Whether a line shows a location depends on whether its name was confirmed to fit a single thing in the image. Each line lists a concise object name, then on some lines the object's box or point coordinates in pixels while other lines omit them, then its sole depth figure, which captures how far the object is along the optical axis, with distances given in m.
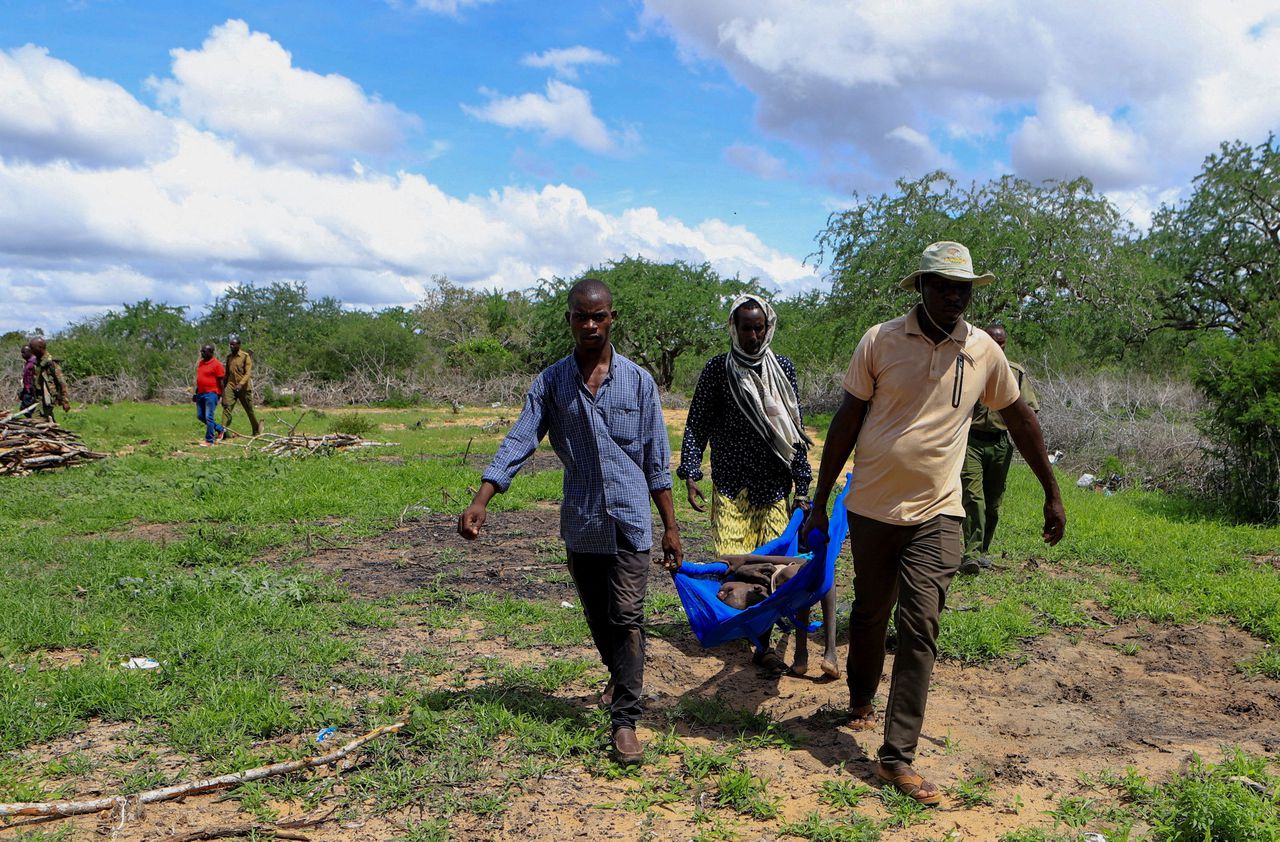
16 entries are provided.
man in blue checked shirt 3.54
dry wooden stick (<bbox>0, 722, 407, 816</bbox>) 3.03
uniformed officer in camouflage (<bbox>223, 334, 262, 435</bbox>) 14.62
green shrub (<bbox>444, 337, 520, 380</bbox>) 29.77
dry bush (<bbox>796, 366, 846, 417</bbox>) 24.16
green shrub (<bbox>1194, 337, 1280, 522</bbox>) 8.53
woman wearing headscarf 4.53
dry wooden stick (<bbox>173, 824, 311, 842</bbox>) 2.97
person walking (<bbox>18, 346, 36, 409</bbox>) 13.30
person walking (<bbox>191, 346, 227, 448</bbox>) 14.27
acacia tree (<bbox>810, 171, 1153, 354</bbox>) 18.31
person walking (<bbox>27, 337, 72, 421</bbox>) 13.18
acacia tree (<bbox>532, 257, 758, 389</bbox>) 27.58
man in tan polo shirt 3.35
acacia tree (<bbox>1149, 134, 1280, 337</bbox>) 19.27
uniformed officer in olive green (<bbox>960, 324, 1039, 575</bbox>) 6.28
